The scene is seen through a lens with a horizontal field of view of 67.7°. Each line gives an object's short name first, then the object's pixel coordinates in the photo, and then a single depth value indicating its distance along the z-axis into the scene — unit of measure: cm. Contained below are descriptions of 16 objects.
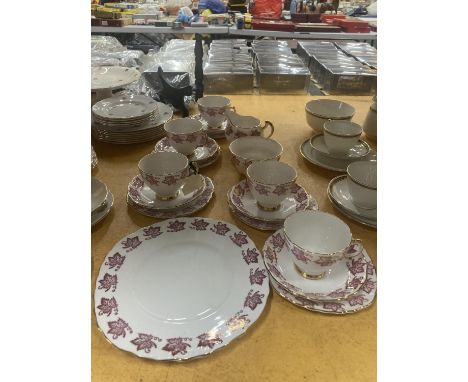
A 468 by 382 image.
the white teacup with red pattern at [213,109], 106
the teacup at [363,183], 72
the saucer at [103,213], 71
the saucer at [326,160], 93
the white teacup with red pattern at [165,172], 73
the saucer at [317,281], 56
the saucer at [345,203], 74
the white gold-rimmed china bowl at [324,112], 106
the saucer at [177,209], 75
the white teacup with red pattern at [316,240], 55
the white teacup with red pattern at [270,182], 70
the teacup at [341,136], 91
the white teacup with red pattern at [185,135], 91
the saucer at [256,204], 73
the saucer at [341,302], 55
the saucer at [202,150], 93
